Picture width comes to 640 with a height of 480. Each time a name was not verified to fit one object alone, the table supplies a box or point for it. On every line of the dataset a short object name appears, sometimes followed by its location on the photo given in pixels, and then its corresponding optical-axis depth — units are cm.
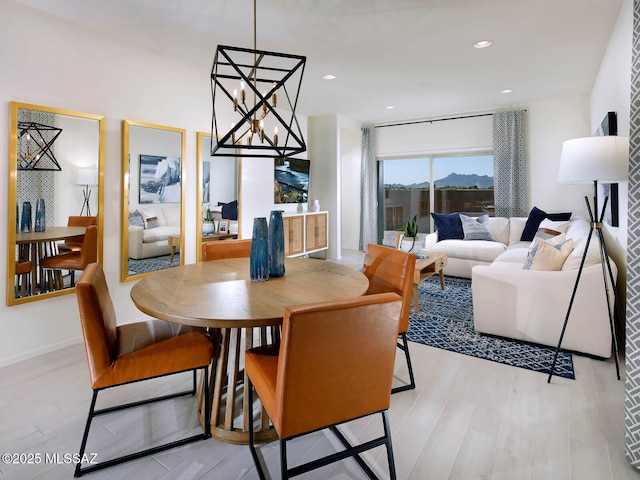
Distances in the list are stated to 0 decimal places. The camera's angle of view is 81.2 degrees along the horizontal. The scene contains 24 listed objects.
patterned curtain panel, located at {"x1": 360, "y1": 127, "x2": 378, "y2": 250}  729
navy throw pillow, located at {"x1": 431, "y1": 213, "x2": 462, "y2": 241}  569
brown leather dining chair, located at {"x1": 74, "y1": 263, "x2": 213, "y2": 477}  155
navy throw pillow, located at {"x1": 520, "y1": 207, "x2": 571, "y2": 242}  530
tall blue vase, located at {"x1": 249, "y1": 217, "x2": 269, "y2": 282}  195
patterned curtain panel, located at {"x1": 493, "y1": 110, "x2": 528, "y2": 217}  586
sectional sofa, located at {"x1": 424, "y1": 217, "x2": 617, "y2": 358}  263
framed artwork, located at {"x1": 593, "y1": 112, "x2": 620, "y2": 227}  309
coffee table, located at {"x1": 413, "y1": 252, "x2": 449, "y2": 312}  373
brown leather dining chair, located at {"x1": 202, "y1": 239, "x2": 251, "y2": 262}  277
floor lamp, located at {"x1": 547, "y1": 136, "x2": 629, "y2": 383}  225
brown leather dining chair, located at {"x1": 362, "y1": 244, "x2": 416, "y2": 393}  215
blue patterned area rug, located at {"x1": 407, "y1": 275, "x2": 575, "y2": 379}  266
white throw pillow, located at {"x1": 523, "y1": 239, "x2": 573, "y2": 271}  292
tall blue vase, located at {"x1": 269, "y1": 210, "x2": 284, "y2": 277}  200
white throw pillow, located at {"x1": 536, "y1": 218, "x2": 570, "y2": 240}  480
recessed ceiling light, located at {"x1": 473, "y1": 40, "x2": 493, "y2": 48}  347
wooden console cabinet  585
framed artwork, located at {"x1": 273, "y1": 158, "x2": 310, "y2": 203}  611
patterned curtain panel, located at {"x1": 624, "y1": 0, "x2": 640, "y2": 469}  162
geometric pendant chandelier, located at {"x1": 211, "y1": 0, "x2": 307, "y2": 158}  198
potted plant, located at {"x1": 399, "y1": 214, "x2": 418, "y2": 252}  452
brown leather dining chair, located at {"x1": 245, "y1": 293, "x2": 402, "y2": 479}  121
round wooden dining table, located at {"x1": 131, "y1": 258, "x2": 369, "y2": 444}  144
